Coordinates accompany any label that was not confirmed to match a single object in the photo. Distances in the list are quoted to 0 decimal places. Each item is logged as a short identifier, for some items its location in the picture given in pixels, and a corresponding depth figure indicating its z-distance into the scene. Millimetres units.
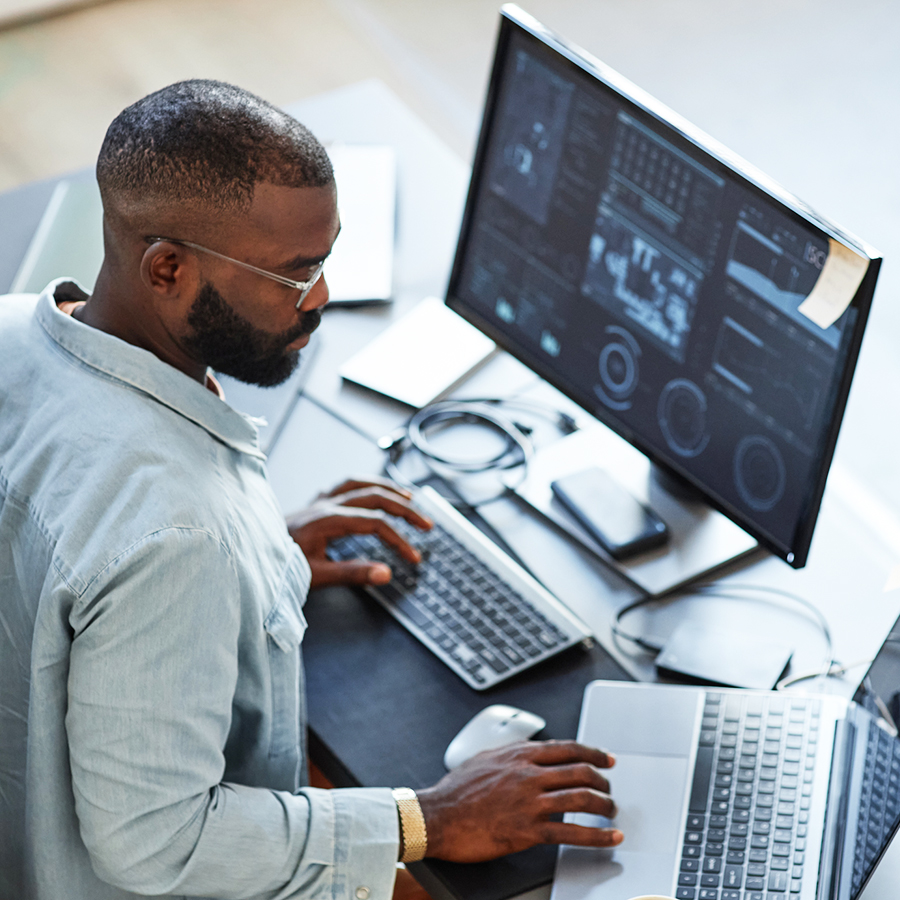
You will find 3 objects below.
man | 1873
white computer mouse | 2086
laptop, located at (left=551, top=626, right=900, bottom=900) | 1936
